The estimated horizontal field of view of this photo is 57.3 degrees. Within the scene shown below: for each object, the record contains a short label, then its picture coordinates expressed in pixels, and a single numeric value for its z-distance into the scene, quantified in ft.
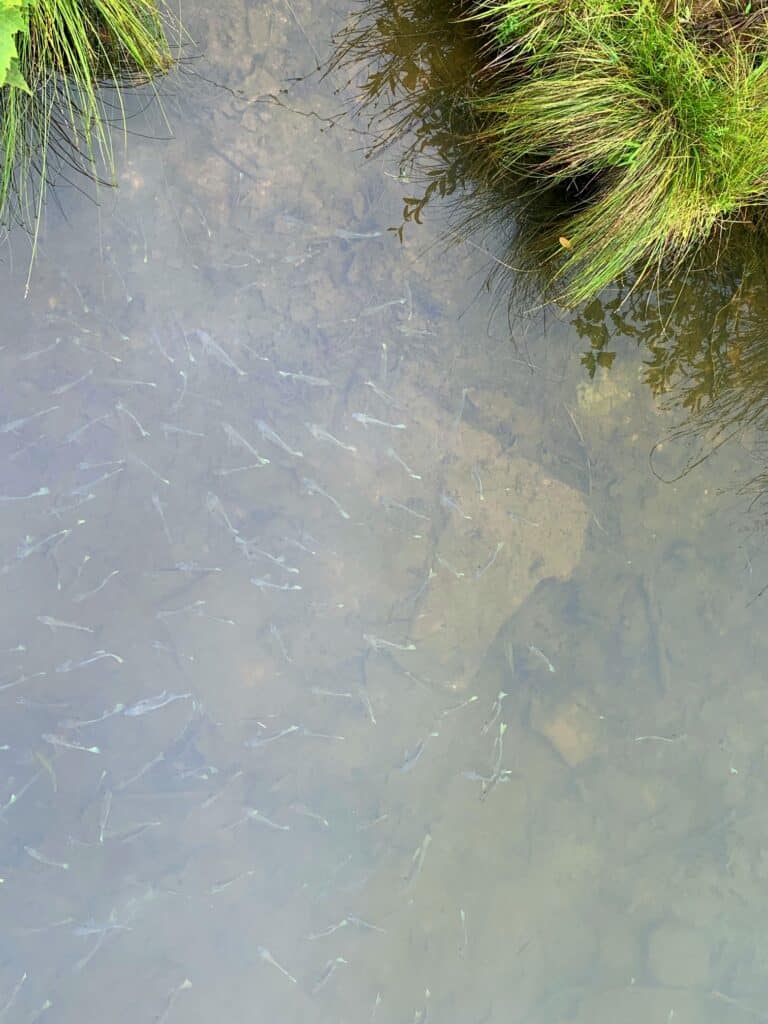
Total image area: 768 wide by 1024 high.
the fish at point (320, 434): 4.06
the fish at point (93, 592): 3.93
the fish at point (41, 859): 3.92
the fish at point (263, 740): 4.04
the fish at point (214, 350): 3.96
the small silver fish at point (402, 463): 4.12
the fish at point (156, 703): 3.98
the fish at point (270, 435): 4.02
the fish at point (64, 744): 3.91
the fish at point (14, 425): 3.84
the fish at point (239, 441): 4.00
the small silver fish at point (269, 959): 4.04
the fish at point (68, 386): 3.88
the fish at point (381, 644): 4.12
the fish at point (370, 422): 4.09
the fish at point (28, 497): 3.86
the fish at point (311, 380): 4.04
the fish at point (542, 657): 4.27
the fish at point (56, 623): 3.91
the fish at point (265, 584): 4.06
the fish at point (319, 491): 4.07
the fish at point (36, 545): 3.88
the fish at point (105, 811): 3.95
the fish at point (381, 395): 4.09
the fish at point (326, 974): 4.07
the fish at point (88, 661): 3.92
